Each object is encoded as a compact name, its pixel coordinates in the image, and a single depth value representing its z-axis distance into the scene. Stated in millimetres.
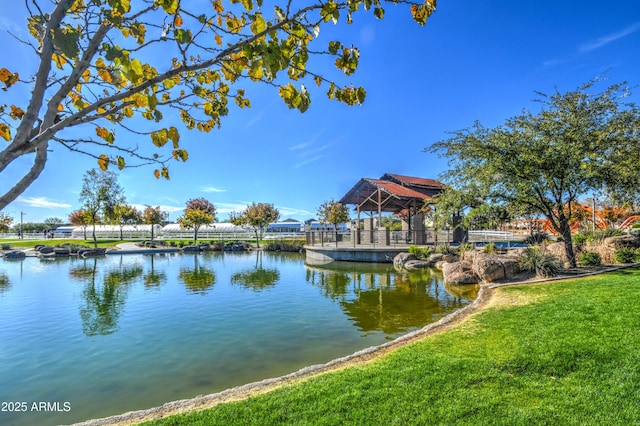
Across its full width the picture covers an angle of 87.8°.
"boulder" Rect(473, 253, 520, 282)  11677
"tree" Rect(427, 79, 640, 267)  10625
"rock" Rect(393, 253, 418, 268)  18703
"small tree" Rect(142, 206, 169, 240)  43344
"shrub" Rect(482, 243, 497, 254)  16359
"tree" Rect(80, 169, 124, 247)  36125
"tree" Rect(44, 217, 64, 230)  93438
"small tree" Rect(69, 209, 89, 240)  53350
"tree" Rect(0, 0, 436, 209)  1850
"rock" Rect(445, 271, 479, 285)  12709
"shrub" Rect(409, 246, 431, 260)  19189
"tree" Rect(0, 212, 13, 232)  49344
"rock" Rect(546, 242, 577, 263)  12823
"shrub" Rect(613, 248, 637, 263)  11766
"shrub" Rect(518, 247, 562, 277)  11023
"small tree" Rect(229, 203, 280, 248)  39250
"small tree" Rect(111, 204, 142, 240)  40994
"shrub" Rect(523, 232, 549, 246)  19572
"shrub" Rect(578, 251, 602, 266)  12023
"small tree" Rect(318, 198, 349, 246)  42906
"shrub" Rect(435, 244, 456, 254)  19016
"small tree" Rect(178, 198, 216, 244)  41562
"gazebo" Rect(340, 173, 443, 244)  24203
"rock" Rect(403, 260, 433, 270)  17766
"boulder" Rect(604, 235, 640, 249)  13445
